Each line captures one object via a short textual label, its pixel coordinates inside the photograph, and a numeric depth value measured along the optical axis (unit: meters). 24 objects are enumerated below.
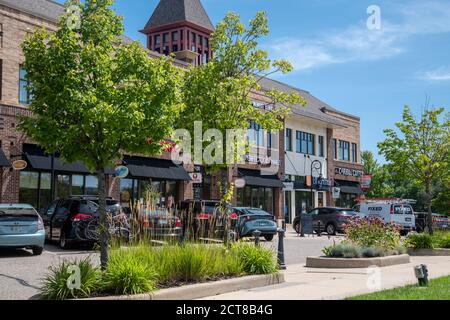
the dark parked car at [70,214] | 16.70
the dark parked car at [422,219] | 35.08
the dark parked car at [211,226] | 10.59
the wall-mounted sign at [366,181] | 49.06
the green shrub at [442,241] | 17.91
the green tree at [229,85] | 15.12
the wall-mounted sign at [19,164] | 22.53
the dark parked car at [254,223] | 21.73
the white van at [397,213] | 31.05
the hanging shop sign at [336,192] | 43.28
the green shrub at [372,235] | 15.15
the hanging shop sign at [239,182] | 29.86
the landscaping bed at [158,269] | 8.25
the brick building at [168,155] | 23.28
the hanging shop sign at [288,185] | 39.22
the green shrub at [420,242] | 17.56
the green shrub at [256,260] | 10.85
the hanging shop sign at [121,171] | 25.23
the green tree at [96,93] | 9.97
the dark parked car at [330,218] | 29.67
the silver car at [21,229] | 14.85
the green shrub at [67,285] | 8.08
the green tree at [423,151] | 20.44
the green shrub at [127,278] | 8.30
